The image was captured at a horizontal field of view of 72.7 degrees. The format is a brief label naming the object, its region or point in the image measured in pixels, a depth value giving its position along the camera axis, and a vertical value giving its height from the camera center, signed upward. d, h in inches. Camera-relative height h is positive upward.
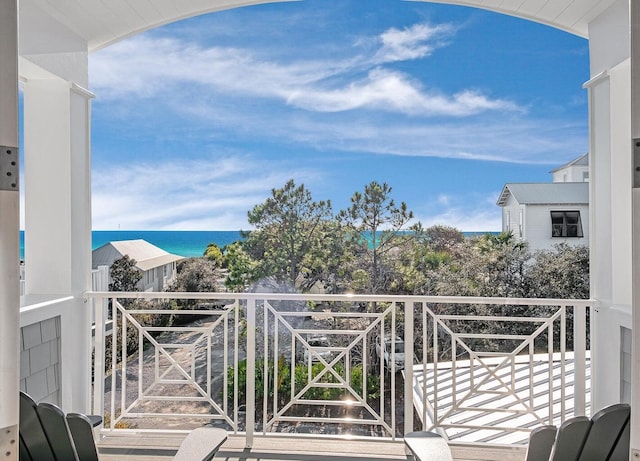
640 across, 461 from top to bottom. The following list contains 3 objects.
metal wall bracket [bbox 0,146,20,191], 39.6 +6.5
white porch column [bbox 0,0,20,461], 39.2 +0.3
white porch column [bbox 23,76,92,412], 105.0 +9.4
